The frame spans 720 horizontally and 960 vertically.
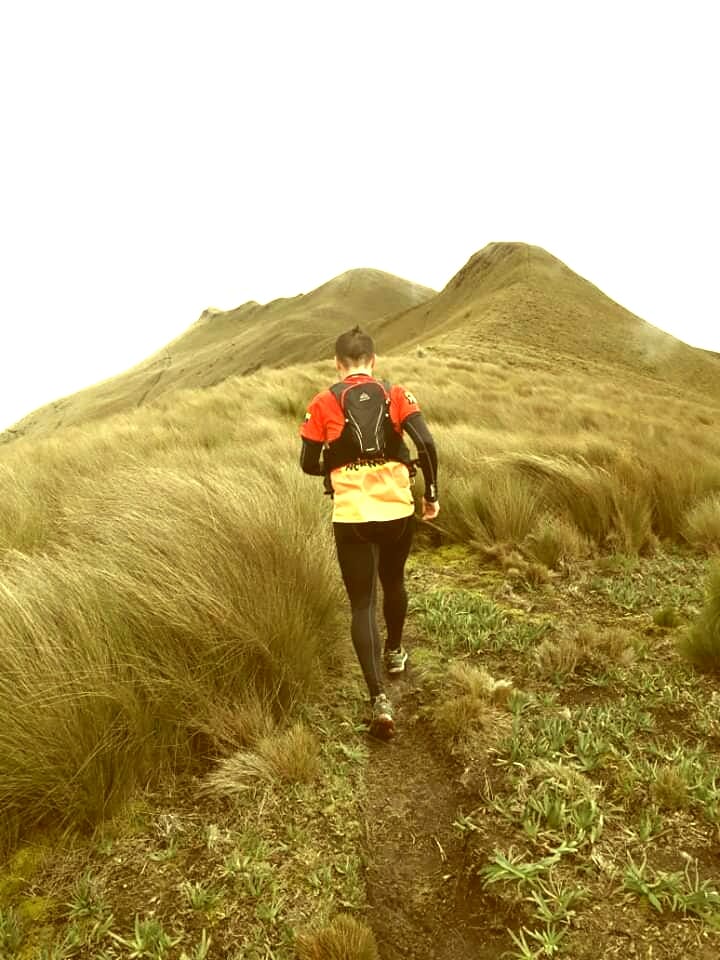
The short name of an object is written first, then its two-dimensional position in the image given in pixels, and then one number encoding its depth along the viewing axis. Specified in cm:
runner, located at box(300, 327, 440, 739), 298
